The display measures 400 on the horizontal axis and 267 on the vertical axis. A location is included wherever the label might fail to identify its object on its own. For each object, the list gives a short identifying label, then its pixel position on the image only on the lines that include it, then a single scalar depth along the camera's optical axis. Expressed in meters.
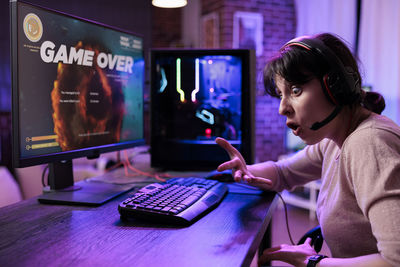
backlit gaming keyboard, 0.90
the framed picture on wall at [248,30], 4.57
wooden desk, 0.70
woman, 0.72
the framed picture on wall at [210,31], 4.71
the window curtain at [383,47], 3.50
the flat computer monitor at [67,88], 0.97
